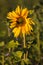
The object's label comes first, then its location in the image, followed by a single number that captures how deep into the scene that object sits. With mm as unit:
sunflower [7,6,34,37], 1183
